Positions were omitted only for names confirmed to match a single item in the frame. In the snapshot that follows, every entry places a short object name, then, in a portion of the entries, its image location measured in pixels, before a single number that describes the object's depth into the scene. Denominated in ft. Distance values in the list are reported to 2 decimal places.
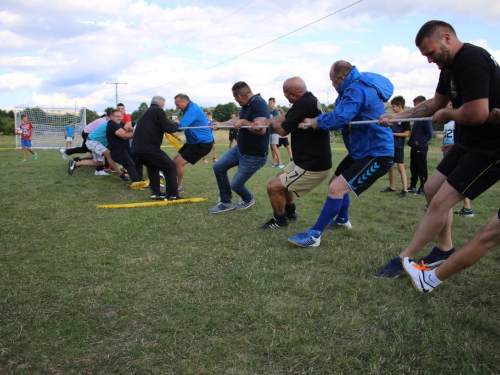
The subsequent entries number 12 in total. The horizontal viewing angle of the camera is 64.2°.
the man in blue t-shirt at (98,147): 34.99
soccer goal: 84.74
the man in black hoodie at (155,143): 25.05
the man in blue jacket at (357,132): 14.05
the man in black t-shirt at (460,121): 9.25
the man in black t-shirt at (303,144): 15.83
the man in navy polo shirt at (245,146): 19.67
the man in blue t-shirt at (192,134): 26.00
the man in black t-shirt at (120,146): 31.17
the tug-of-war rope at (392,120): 12.44
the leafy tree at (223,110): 188.81
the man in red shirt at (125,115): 39.54
